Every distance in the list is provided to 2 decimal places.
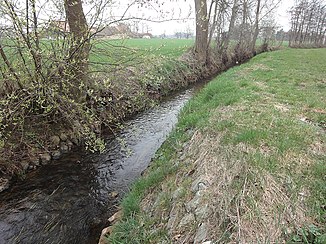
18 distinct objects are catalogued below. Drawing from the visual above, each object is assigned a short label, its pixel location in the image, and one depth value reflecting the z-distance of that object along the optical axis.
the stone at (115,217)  4.05
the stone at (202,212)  2.78
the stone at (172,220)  3.00
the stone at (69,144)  6.57
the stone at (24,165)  5.46
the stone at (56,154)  6.11
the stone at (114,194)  4.90
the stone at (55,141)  6.27
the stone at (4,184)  4.92
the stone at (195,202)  3.01
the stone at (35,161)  5.69
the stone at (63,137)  6.51
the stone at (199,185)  3.22
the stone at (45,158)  5.85
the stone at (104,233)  3.62
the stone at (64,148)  6.37
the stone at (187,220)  2.87
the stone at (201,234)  2.54
